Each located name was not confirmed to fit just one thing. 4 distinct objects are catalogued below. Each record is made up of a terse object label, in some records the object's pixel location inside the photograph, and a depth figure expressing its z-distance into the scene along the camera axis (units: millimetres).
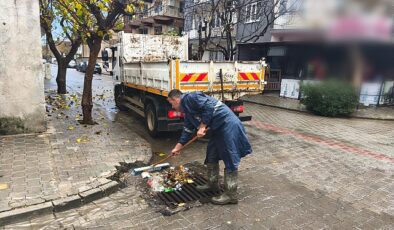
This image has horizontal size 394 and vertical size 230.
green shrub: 10688
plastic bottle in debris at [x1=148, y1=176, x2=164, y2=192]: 4434
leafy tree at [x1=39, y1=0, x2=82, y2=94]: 10677
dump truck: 6199
